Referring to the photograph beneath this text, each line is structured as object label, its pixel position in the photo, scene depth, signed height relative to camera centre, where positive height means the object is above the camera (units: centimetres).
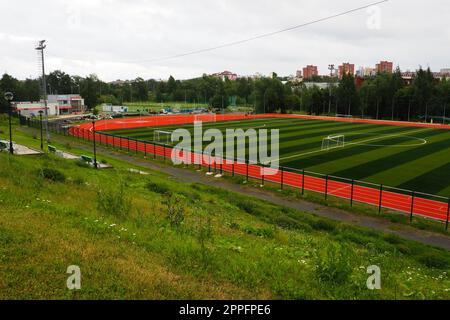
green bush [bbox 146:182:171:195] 2187 -470
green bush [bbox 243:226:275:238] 1385 -453
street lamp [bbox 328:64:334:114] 9625 +847
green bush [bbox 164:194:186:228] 1224 -366
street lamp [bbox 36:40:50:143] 4199 +606
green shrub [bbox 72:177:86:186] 1735 -346
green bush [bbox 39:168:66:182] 1683 -303
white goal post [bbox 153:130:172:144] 4964 -425
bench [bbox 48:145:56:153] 3723 -423
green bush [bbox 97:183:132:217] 1279 -334
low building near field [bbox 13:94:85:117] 9419 -14
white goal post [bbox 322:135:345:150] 4490 -431
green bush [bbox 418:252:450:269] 1453 -586
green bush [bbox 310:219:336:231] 1900 -581
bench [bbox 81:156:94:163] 3271 -453
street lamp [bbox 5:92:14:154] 2692 +64
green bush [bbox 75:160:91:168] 2807 -437
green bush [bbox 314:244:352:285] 830 -355
